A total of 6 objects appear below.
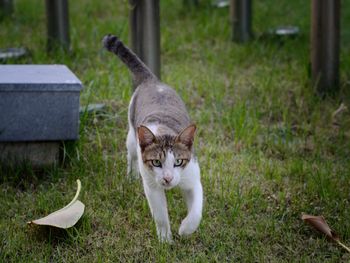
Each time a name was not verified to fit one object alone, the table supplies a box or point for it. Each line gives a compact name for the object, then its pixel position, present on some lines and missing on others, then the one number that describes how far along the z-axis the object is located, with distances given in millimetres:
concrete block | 3863
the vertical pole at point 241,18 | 6568
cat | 3026
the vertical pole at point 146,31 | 4547
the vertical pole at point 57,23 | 5867
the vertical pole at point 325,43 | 5145
